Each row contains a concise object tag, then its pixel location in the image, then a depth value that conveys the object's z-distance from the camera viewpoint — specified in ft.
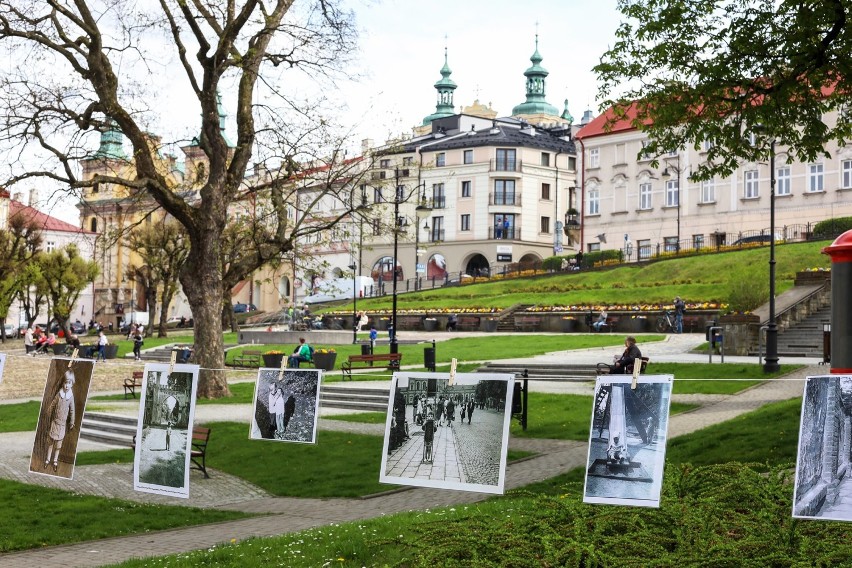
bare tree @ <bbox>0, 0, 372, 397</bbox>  86.99
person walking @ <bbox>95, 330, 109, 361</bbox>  163.43
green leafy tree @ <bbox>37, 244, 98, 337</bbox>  225.35
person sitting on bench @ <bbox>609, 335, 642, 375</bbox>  77.56
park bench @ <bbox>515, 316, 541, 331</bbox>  180.34
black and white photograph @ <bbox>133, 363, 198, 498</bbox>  33.63
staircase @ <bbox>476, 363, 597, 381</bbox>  108.09
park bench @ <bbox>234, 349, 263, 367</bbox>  142.38
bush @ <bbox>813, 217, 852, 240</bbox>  189.67
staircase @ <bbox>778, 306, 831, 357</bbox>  114.52
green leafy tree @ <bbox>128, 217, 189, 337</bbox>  210.59
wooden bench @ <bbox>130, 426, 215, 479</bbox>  61.98
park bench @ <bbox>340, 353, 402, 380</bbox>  112.37
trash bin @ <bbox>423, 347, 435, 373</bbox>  108.74
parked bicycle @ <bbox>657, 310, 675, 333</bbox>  157.48
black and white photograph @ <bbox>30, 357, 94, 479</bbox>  35.73
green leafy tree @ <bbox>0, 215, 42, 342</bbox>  197.77
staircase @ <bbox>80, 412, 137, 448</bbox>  83.61
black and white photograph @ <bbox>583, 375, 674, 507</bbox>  23.98
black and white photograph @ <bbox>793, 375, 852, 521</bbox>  20.57
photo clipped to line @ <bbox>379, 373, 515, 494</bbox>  26.96
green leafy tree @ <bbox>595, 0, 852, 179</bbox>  58.34
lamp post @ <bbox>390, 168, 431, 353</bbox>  99.90
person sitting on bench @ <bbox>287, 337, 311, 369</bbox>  118.83
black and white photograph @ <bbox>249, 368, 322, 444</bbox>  34.14
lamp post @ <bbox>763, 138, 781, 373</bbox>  93.01
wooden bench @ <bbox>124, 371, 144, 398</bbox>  114.71
